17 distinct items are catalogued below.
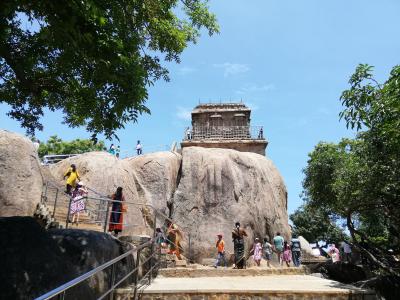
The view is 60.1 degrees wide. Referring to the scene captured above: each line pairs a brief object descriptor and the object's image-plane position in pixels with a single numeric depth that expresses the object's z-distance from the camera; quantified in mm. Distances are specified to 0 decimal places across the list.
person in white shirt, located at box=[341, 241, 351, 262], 16547
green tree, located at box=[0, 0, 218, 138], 4660
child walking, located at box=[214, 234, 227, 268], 12508
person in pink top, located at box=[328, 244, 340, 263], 18056
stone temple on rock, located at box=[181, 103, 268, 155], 28641
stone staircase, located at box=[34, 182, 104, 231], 10047
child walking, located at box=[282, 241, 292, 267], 15230
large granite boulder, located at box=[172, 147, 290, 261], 18875
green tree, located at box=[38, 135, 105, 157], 32562
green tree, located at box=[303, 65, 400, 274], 7086
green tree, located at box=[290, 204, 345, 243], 37031
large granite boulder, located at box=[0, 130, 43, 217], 9500
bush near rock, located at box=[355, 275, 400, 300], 9875
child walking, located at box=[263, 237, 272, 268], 14672
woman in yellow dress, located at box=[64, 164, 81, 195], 12141
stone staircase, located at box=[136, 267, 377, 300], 5684
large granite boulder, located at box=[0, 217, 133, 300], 4359
